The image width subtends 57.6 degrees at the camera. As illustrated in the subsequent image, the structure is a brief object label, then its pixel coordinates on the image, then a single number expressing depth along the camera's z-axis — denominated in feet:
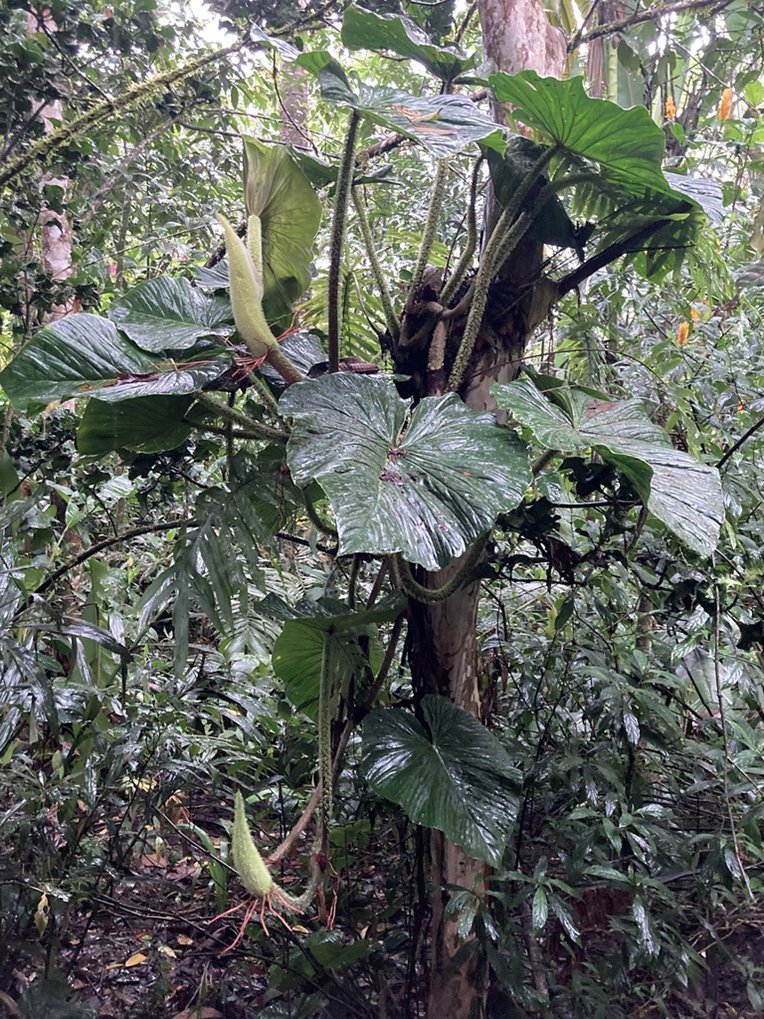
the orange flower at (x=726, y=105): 6.51
